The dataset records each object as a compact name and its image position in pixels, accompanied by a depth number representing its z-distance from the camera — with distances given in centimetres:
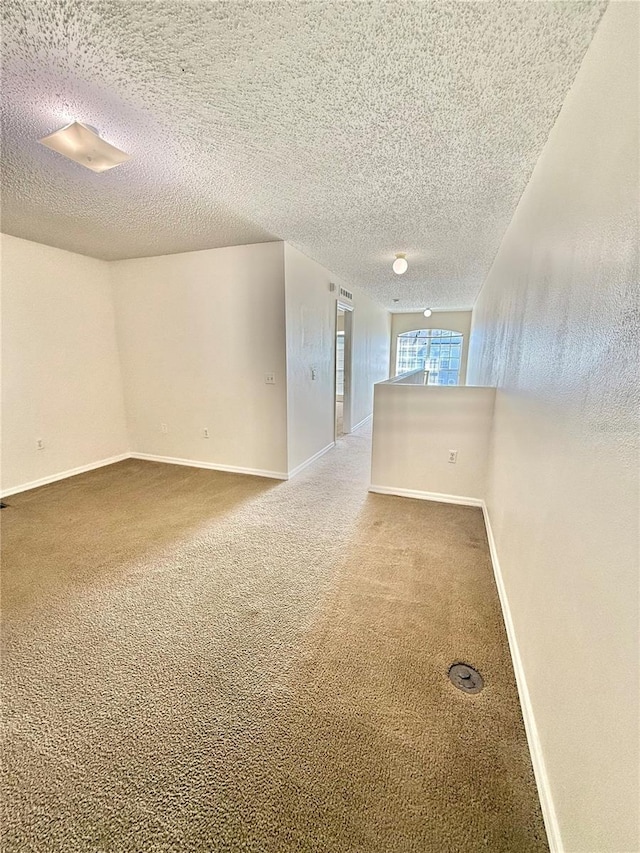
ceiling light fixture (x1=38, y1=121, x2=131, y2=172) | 162
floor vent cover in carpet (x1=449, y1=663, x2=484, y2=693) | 141
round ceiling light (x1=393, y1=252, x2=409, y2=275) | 345
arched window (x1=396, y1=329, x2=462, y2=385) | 900
